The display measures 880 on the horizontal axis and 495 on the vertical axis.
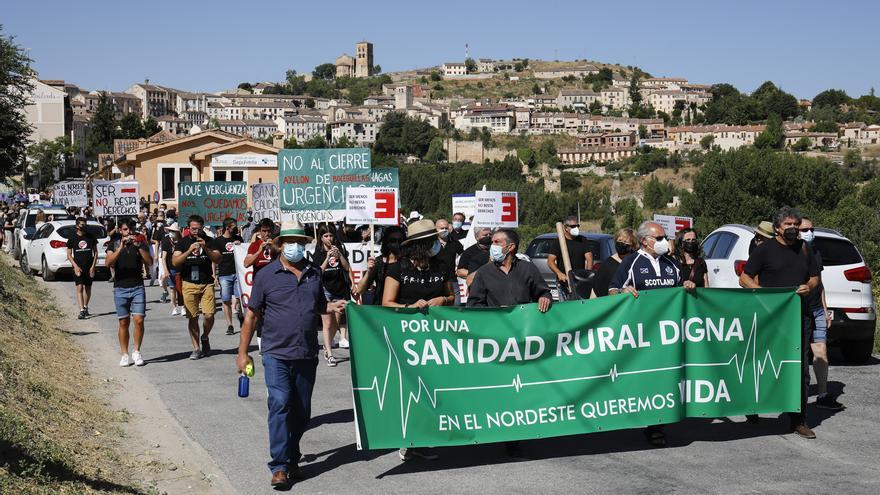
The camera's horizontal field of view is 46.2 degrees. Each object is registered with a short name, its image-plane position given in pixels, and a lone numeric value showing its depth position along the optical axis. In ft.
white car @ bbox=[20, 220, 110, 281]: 83.46
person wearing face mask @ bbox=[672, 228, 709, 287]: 40.14
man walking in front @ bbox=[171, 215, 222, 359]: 44.21
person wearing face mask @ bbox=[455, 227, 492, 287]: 43.29
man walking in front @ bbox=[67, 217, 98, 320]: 57.21
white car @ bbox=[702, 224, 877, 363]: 40.29
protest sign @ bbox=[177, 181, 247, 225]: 81.56
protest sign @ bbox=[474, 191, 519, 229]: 61.31
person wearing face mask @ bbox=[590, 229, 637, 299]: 35.38
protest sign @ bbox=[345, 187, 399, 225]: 50.98
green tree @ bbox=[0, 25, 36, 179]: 79.10
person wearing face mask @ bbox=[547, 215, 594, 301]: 45.85
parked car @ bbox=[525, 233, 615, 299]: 57.52
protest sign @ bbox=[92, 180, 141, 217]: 99.30
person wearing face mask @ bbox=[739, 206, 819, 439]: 30.45
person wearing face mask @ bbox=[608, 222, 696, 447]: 28.27
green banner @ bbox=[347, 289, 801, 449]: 25.08
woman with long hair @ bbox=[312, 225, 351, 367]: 41.93
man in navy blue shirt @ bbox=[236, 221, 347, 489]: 24.23
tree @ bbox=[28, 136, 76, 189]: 345.51
